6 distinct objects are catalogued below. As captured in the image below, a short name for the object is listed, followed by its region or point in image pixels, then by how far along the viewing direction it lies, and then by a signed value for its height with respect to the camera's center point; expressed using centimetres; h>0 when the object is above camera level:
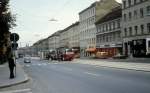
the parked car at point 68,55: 3095 -96
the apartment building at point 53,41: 7144 +494
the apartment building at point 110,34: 3316 +413
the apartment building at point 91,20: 4254 +936
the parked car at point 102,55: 3254 -109
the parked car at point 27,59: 3095 -185
